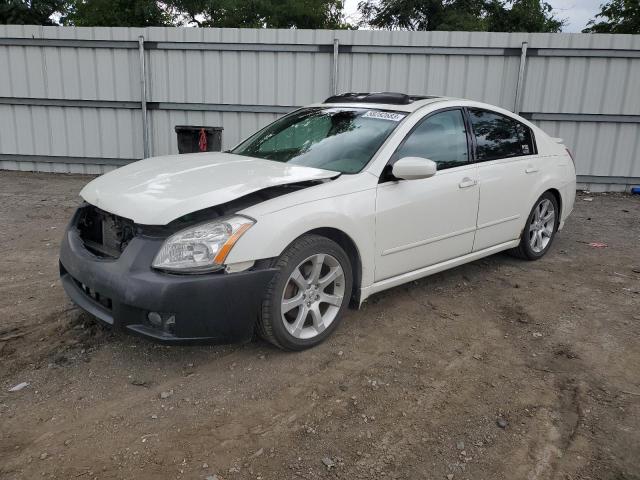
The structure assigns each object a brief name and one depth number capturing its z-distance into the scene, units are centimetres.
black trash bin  812
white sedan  290
